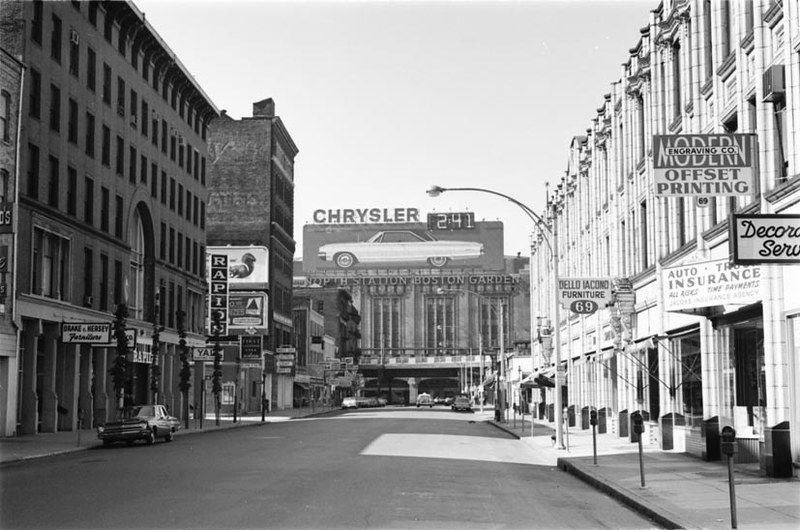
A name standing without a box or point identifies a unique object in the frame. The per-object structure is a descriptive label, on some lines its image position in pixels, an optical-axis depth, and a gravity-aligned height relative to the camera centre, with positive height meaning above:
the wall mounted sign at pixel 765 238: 14.49 +1.82
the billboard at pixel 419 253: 184.50 +20.62
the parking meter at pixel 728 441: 13.23 -0.93
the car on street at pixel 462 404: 100.50 -3.42
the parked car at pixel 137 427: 35.09 -1.97
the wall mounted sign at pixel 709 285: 21.80 +1.83
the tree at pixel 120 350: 43.72 +0.82
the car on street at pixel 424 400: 122.62 -3.70
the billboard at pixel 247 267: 95.12 +9.37
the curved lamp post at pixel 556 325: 32.78 +1.45
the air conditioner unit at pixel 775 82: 20.69 +5.70
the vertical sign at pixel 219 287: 71.06 +5.71
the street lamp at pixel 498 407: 63.75 -2.38
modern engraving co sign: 19.61 +3.87
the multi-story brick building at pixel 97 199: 43.38 +8.66
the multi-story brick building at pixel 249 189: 97.44 +16.97
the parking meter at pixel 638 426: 19.22 -1.07
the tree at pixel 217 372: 56.06 -0.18
